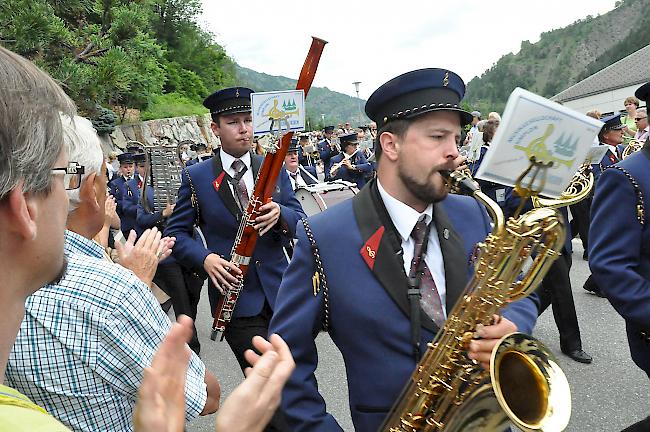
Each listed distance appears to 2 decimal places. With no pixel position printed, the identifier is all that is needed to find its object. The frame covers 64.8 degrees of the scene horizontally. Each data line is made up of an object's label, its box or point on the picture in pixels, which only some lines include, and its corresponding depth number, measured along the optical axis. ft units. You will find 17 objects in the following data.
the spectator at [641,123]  21.90
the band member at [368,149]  34.88
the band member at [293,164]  25.09
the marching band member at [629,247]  7.84
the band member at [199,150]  42.78
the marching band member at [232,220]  10.48
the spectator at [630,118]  28.73
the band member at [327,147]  51.63
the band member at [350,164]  34.94
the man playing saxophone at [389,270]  6.05
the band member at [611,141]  21.68
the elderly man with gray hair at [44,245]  3.03
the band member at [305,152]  45.74
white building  139.03
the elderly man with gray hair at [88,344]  4.74
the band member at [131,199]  22.95
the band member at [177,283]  17.16
